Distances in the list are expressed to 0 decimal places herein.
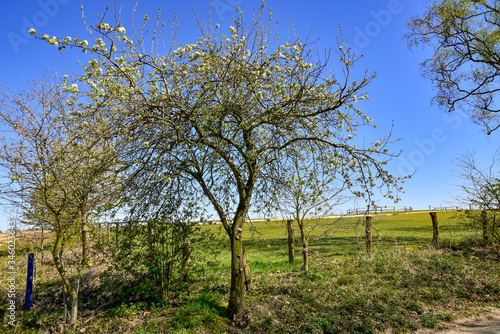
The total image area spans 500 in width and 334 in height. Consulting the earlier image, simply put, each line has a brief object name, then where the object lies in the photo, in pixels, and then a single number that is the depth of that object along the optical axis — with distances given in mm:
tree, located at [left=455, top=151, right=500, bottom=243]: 12570
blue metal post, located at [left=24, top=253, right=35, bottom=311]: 9289
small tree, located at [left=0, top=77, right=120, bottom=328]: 6344
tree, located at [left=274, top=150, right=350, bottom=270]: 8930
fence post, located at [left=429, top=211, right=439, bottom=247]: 14248
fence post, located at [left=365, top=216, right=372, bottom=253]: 13477
